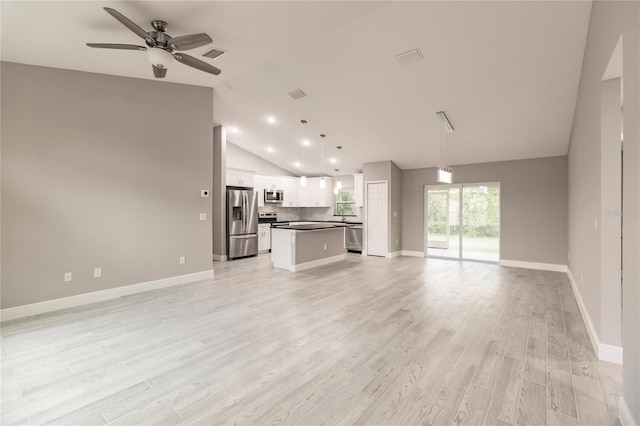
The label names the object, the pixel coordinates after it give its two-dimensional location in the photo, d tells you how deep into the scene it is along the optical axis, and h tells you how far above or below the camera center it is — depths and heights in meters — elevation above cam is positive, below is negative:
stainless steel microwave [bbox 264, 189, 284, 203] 8.60 +0.52
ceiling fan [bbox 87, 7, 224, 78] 2.62 +1.67
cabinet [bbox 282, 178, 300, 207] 9.22 +0.68
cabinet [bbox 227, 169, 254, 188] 7.56 +0.96
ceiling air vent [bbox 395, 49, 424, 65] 3.67 +2.12
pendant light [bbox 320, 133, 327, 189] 6.00 +1.60
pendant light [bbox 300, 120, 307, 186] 5.98 +1.84
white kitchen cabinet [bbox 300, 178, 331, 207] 9.41 +0.60
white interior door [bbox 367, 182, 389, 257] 7.83 -0.19
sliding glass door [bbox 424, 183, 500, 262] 7.00 -0.26
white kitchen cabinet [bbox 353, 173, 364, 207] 8.50 +0.69
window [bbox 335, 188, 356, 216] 9.62 +0.30
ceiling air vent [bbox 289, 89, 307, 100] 5.04 +2.20
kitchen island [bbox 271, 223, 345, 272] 5.95 -0.79
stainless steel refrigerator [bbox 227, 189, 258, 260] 7.18 -0.31
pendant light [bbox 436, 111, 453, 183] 4.57 +1.54
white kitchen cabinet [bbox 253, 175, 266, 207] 8.28 +0.79
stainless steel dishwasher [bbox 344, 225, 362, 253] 8.44 -0.84
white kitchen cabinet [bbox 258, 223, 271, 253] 8.21 -0.79
